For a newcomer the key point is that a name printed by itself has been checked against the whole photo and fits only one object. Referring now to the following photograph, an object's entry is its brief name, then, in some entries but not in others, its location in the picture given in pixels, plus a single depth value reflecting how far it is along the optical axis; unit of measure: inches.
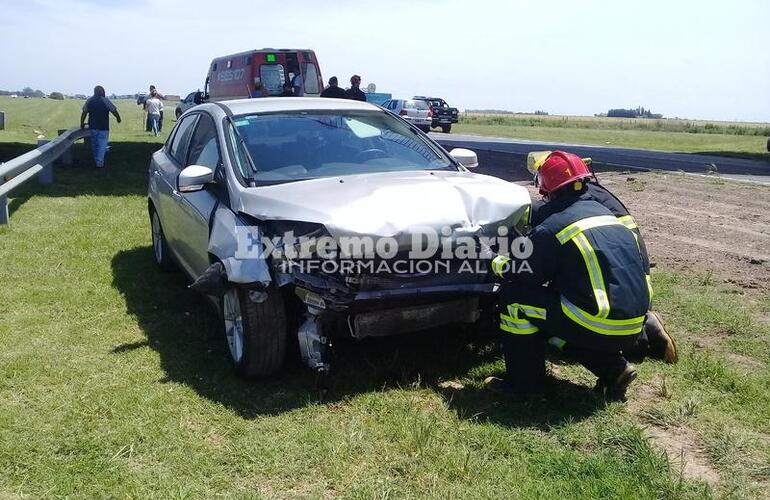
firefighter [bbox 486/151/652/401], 139.3
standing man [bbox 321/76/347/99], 484.4
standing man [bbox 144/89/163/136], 924.6
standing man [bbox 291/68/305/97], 757.9
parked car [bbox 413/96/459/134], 1307.8
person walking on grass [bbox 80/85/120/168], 511.5
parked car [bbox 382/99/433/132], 1187.9
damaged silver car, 143.5
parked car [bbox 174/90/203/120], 1076.5
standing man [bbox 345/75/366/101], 496.9
